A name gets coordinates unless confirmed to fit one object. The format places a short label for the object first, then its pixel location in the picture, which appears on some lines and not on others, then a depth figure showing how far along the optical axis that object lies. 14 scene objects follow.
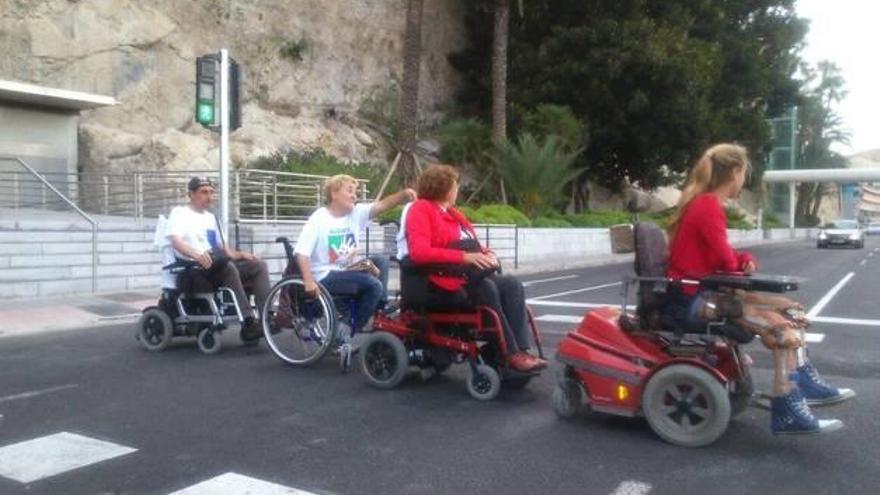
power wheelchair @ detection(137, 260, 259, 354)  8.23
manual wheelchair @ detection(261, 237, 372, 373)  7.26
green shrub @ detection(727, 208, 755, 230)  50.12
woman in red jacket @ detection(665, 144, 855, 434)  4.85
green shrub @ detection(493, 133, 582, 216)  27.06
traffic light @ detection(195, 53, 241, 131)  12.23
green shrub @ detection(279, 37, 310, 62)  31.69
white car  41.62
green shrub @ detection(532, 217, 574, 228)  26.26
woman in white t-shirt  7.25
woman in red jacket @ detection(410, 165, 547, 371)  6.06
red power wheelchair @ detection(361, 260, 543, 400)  6.17
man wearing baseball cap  8.10
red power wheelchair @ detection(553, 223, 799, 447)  4.98
